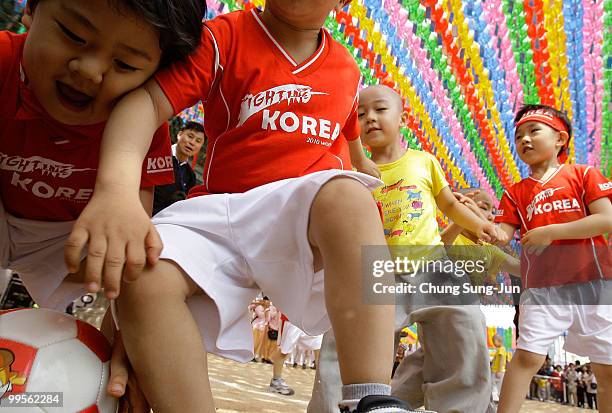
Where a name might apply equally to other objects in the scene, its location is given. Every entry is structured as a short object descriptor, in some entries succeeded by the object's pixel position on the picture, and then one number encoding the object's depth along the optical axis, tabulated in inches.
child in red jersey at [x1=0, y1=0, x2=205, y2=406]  36.4
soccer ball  33.8
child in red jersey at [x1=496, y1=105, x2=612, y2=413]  90.8
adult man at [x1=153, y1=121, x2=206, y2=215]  124.4
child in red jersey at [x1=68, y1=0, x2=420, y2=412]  33.7
